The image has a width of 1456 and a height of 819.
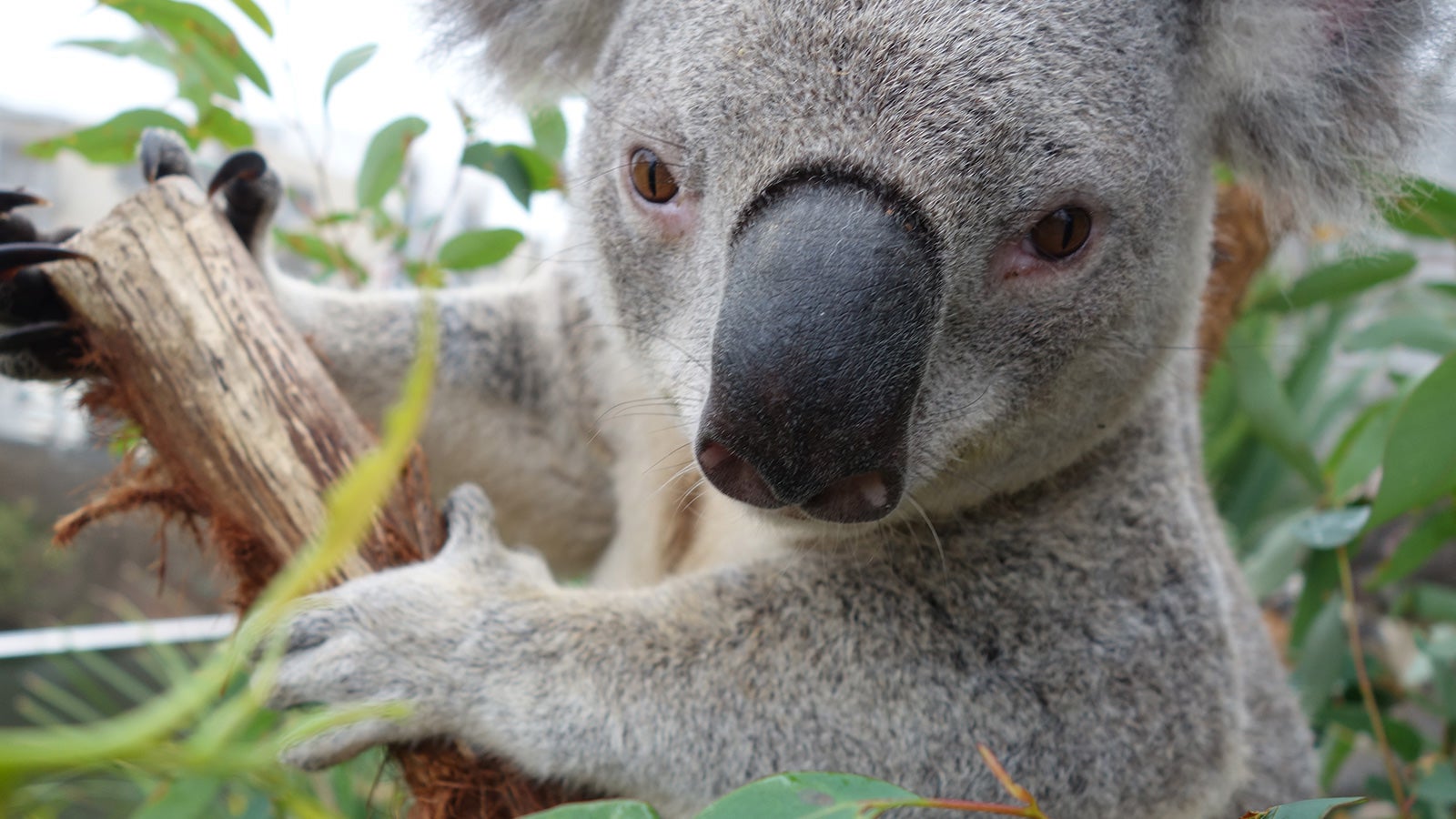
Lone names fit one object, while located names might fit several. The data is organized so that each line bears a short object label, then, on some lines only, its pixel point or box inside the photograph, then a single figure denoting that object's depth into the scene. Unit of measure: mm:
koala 232
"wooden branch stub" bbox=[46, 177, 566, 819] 267
